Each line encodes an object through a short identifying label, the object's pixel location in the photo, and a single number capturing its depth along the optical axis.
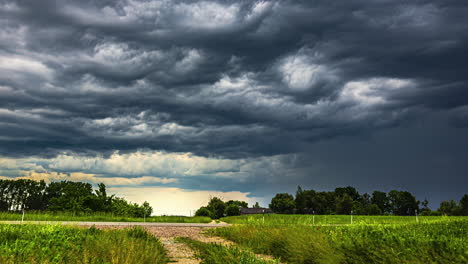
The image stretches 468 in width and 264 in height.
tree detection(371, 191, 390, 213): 105.00
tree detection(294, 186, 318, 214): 103.55
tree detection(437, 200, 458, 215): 80.26
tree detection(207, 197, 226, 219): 70.56
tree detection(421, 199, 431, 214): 96.94
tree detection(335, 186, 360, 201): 118.68
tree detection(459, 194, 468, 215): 71.05
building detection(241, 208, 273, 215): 115.38
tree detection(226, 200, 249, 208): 128.88
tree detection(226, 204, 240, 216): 67.62
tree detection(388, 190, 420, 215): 98.12
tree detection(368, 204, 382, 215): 92.26
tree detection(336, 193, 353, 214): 95.12
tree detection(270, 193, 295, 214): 104.81
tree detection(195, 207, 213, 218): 55.78
